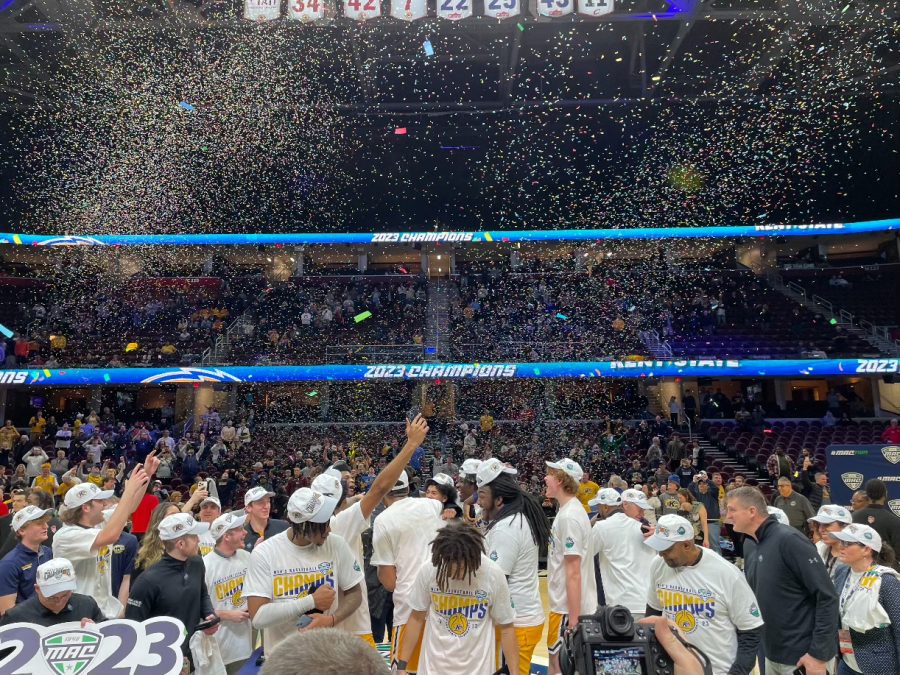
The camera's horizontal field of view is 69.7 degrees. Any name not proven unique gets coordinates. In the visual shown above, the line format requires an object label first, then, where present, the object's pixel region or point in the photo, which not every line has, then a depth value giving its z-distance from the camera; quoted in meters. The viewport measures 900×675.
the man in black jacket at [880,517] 5.64
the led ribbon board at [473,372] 19.56
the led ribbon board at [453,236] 22.09
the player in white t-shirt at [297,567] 3.10
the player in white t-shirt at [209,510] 5.29
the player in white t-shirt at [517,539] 3.82
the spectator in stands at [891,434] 17.28
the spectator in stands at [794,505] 7.75
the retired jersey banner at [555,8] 16.73
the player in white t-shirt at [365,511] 3.47
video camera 2.35
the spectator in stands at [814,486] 10.33
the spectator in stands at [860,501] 5.99
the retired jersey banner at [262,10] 16.28
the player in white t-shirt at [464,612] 3.04
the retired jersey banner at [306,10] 16.62
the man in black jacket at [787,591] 3.31
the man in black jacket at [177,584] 3.64
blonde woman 4.41
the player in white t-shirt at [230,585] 4.04
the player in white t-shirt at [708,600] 3.03
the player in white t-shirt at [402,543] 4.14
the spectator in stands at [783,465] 9.39
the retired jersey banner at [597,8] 16.59
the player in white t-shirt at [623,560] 4.72
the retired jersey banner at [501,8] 16.75
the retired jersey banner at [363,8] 16.78
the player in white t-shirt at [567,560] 4.06
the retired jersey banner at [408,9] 16.81
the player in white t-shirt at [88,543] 4.12
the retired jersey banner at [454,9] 16.77
